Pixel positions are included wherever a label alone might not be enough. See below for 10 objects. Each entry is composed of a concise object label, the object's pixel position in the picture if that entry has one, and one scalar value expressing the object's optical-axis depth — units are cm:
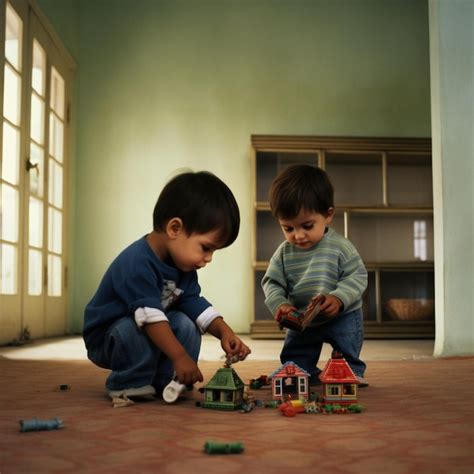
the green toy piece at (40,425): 125
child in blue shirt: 166
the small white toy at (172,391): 161
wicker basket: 469
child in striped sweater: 204
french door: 373
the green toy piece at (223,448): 107
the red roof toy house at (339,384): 158
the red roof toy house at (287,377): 169
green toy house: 157
